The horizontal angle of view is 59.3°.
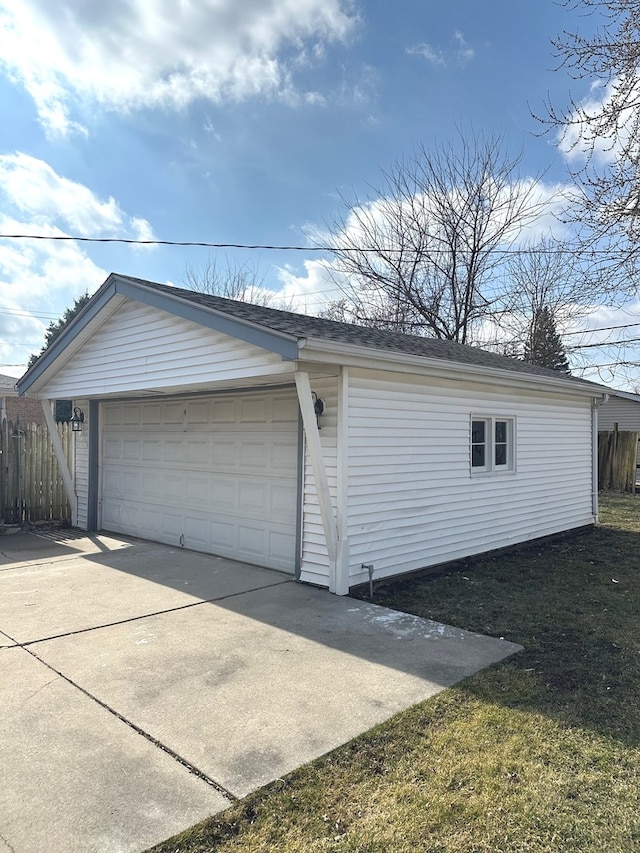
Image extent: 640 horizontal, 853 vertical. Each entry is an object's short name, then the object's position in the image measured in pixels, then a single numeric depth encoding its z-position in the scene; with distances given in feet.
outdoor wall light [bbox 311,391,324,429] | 19.97
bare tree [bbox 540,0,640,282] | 21.38
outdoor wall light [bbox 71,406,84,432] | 34.62
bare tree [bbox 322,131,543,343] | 58.18
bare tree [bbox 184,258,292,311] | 83.76
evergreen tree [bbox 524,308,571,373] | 67.31
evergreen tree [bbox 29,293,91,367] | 110.21
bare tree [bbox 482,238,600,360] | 64.64
